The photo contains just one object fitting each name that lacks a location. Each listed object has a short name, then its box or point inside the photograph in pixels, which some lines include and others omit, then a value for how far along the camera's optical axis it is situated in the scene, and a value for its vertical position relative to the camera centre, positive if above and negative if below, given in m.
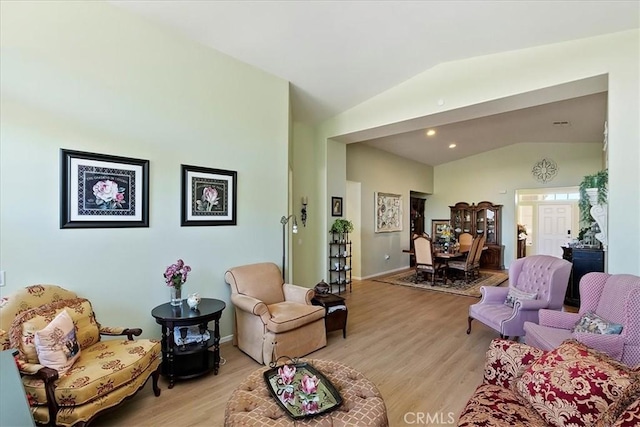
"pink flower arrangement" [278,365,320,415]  1.66 -0.97
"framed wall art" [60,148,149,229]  2.63 +0.21
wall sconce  5.71 +0.05
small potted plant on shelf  6.05 -0.25
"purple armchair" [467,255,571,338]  3.31 -0.90
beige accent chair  3.09 -1.03
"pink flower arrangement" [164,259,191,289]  2.99 -0.56
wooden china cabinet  8.73 -0.29
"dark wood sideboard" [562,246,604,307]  4.89 -0.78
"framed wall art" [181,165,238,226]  3.39 +0.21
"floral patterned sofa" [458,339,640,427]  1.34 -0.83
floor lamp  4.29 -0.28
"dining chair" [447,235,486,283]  6.75 -0.98
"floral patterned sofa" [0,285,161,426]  1.92 -1.00
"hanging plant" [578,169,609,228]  3.43 +0.33
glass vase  3.03 -0.78
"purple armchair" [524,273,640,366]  2.29 -0.84
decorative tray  1.65 -0.99
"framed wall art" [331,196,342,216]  6.11 +0.17
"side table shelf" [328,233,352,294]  6.13 -0.90
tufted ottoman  1.58 -1.02
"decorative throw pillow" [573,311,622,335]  2.38 -0.85
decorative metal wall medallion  8.05 +1.16
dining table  6.66 -0.86
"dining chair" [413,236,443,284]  6.63 -0.89
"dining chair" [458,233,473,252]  8.03 -0.66
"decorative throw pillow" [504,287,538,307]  3.48 -0.90
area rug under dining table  6.27 -1.47
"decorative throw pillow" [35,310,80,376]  2.00 -0.85
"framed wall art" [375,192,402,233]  7.78 +0.08
